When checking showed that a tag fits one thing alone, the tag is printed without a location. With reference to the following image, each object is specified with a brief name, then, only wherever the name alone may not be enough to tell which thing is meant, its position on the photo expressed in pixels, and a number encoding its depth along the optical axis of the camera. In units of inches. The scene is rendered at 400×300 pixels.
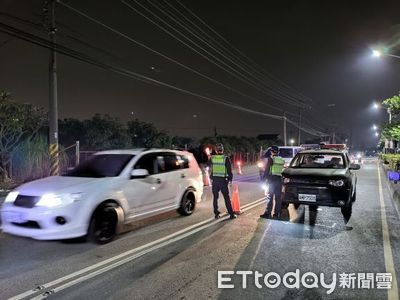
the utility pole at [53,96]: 637.3
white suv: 251.8
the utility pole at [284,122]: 1864.8
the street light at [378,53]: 676.1
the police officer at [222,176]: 361.1
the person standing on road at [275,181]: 370.6
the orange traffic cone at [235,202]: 396.8
